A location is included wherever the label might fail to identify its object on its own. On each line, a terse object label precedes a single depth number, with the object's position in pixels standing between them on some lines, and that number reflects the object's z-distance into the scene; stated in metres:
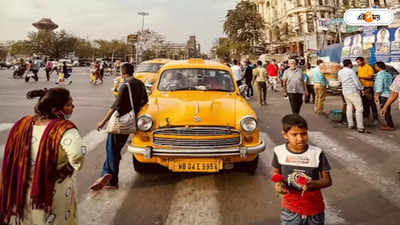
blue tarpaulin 19.23
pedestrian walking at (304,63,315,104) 13.15
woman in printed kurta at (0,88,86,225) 1.94
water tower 115.43
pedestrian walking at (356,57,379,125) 8.34
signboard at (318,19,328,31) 26.28
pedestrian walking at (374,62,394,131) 7.26
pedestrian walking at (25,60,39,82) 21.75
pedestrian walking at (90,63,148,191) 3.97
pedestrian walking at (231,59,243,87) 13.48
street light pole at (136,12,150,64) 60.88
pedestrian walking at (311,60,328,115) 9.82
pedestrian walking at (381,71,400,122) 5.19
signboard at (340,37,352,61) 17.50
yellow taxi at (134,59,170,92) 11.51
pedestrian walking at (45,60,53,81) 23.53
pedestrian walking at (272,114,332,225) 2.14
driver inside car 5.46
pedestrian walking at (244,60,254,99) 14.79
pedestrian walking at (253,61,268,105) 11.79
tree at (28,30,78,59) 83.00
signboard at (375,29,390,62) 13.97
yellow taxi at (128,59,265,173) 3.81
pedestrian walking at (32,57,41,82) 21.82
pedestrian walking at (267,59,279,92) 17.11
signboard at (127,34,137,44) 51.56
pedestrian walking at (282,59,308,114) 7.64
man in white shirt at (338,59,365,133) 7.24
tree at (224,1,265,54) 43.91
